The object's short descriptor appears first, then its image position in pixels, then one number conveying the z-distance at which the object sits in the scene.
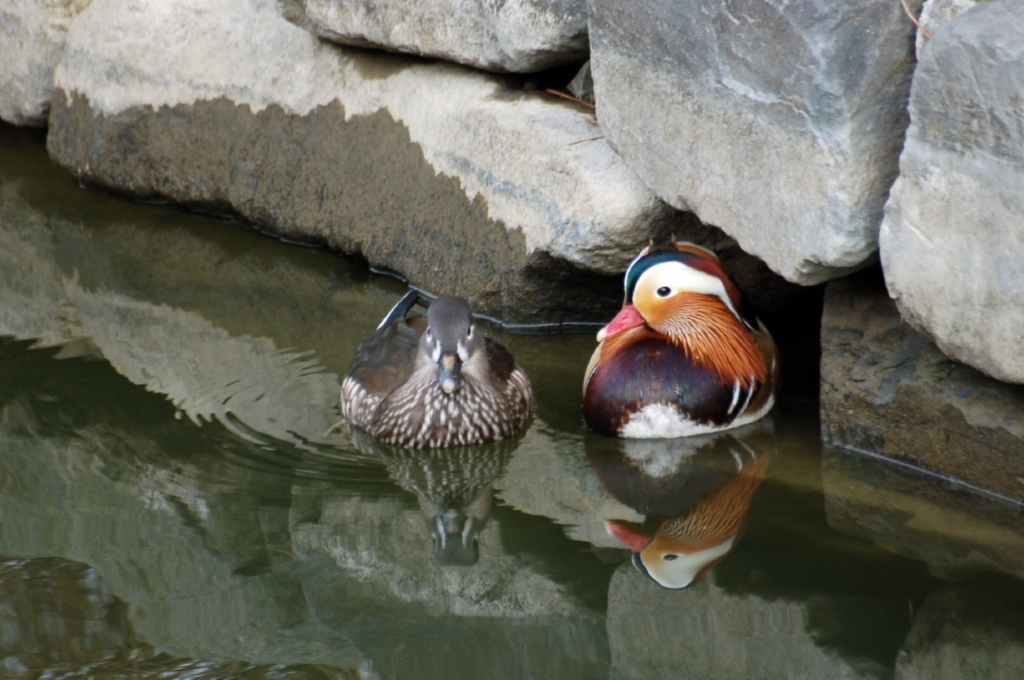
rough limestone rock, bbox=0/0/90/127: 14.55
